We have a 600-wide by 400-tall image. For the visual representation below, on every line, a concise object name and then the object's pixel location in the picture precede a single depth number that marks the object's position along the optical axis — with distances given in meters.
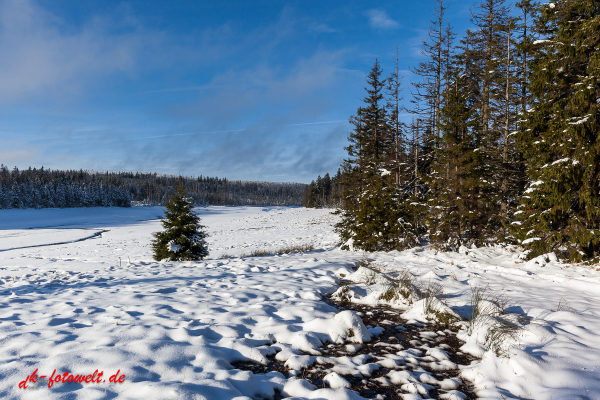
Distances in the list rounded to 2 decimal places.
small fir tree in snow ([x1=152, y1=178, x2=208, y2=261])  10.69
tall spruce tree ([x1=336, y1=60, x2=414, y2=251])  11.62
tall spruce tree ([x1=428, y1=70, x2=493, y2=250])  10.21
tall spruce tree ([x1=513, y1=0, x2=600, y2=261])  7.19
